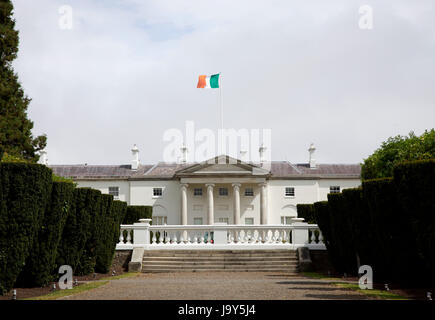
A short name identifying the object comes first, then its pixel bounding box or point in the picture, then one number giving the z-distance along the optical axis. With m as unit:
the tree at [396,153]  30.62
